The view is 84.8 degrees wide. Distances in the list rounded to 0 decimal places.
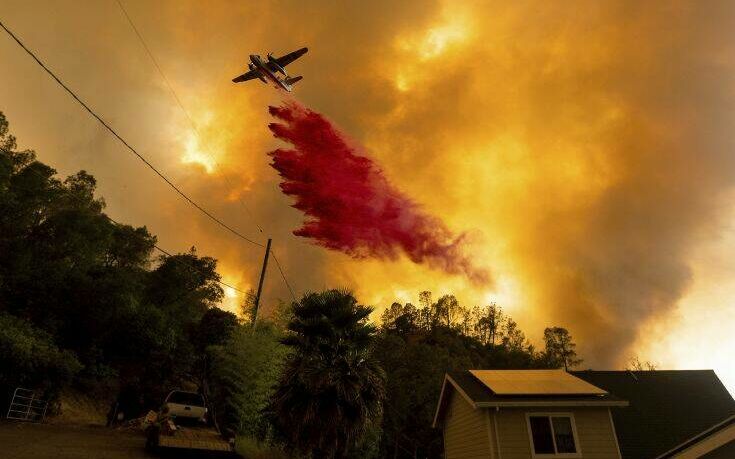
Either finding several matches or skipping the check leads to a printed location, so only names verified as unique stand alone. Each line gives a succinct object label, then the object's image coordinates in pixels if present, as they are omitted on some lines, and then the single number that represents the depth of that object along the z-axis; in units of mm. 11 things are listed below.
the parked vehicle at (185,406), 16422
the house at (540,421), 17172
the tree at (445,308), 95875
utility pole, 27081
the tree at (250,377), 23375
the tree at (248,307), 32375
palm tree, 16688
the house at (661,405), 19453
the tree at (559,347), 85562
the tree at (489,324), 92688
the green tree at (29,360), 21141
